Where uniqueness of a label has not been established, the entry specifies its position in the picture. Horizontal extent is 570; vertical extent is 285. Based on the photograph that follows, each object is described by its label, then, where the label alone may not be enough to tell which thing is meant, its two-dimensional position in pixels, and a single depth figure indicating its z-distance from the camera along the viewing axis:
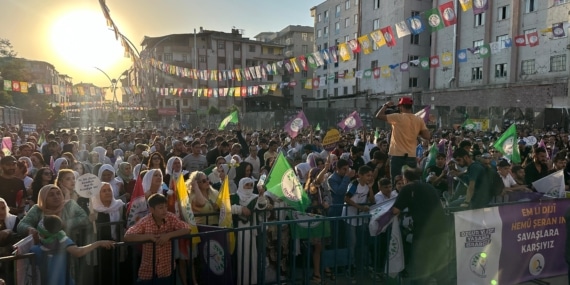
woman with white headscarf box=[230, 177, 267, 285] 5.41
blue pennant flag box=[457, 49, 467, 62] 23.28
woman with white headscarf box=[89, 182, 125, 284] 5.50
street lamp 44.72
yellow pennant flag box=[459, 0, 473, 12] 16.88
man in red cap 6.73
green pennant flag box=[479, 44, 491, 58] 22.45
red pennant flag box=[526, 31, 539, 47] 21.41
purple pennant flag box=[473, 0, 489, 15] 16.50
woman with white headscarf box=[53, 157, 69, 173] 8.59
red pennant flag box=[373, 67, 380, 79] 28.12
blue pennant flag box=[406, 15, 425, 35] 18.92
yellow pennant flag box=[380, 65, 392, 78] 26.75
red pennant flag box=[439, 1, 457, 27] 17.45
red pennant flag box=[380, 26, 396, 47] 19.48
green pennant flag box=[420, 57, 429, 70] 24.77
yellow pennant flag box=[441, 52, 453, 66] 23.38
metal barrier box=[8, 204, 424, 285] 4.99
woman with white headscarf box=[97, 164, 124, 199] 6.89
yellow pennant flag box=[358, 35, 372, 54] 20.19
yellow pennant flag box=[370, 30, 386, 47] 19.89
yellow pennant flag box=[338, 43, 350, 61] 21.17
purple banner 5.46
